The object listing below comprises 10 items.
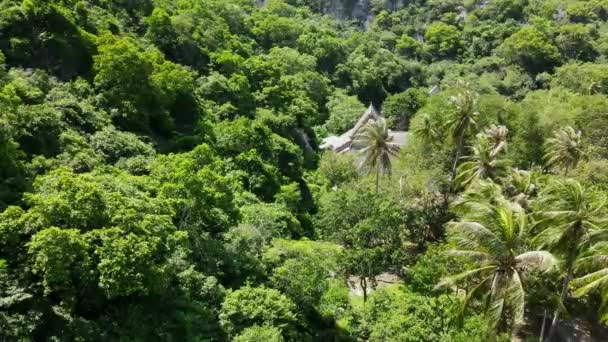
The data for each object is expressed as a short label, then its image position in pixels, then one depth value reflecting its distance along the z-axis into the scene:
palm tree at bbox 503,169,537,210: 33.41
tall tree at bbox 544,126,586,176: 41.16
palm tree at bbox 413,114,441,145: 44.28
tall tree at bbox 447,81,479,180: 41.00
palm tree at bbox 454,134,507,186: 38.06
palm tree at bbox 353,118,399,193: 41.69
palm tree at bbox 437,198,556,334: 18.30
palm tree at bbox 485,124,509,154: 40.09
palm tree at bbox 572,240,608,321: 19.39
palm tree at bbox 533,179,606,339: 20.16
